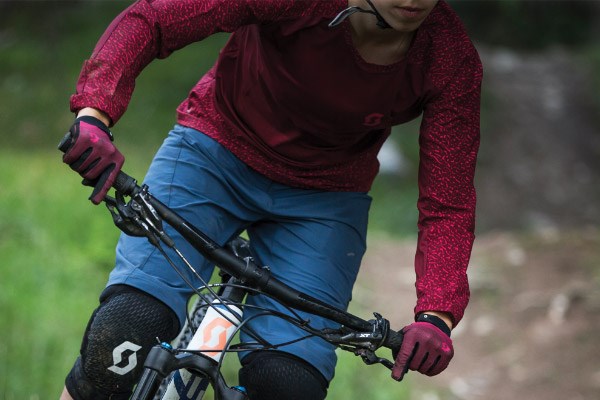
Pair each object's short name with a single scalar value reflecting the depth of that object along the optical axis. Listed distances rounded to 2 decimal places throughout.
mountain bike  4.63
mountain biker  5.45
